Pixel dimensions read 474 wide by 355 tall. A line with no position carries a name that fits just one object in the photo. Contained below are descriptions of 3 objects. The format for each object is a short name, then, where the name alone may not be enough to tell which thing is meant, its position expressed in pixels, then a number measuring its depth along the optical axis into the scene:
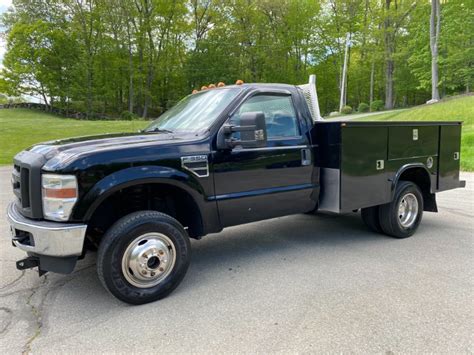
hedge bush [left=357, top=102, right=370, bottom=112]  41.75
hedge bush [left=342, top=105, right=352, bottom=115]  38.19
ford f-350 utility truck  3.22
